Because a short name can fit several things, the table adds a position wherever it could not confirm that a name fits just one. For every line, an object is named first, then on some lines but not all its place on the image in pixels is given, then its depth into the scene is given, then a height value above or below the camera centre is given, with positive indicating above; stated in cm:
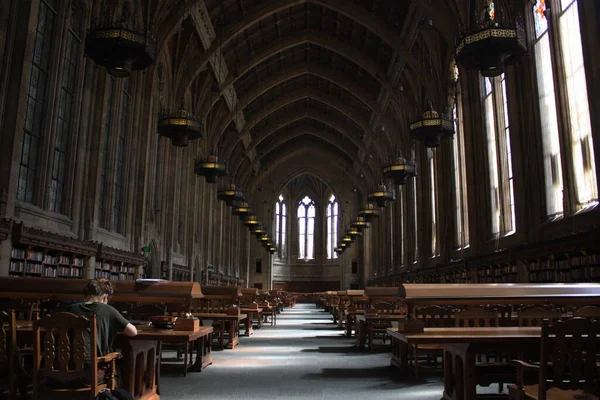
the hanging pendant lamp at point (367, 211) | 2820 +430
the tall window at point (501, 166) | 1534 +364
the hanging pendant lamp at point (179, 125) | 1345 +408
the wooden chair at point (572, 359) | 326 -35
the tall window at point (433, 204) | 2341 +402
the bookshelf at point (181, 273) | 2337 +100
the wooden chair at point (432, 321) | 632 -26
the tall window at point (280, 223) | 4781 +622
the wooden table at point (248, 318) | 1245 -50
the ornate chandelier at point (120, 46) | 912 +409
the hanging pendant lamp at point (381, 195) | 2402 +436
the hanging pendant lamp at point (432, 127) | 1339 +409
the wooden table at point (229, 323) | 901 -49
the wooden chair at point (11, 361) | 396 -48
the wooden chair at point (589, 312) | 537 -12
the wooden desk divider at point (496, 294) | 536 +5
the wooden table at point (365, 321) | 928 -42
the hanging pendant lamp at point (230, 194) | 2378 +435
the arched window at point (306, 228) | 4866 +590
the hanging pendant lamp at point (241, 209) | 2769 +431
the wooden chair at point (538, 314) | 560 -15
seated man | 392 -14
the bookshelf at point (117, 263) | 1473 +92
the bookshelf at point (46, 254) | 1065 +87
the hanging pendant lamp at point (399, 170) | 1845 +419
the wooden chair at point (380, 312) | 966 -26
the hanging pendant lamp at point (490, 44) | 862 +393
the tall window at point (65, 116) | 1334 +430
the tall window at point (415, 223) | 2692 +366
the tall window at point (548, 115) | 1251 +415
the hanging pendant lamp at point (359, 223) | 3206 +422
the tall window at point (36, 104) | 1184 +409
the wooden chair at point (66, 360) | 360 -43
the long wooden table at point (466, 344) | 411 -34
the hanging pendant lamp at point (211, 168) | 1862 +425
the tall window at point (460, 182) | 1939 +410
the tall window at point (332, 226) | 4812 +609
